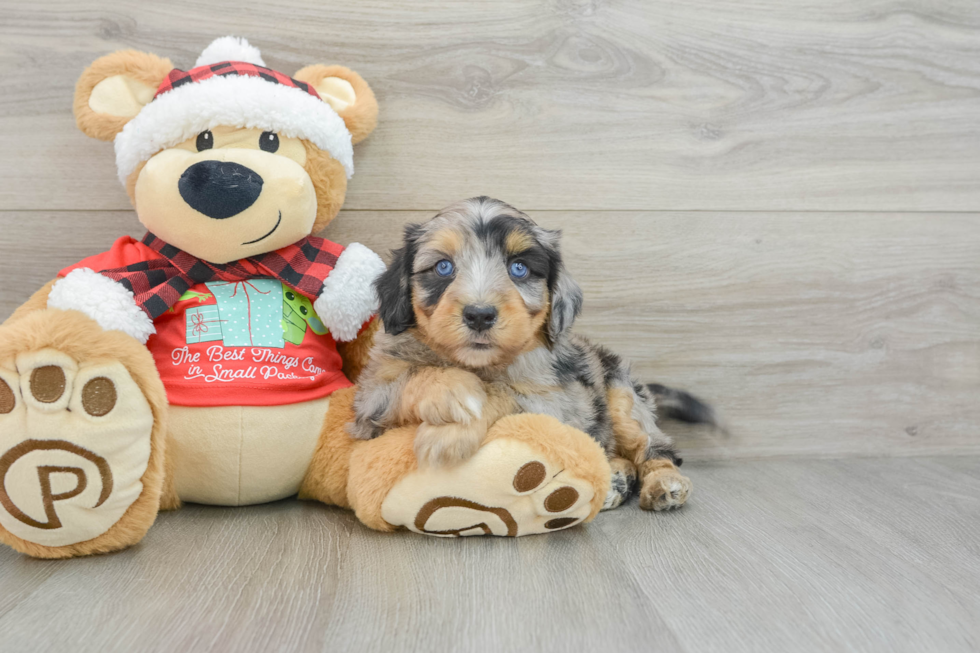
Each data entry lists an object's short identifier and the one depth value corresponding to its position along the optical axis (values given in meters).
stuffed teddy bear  0.61
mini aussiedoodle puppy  0.63
